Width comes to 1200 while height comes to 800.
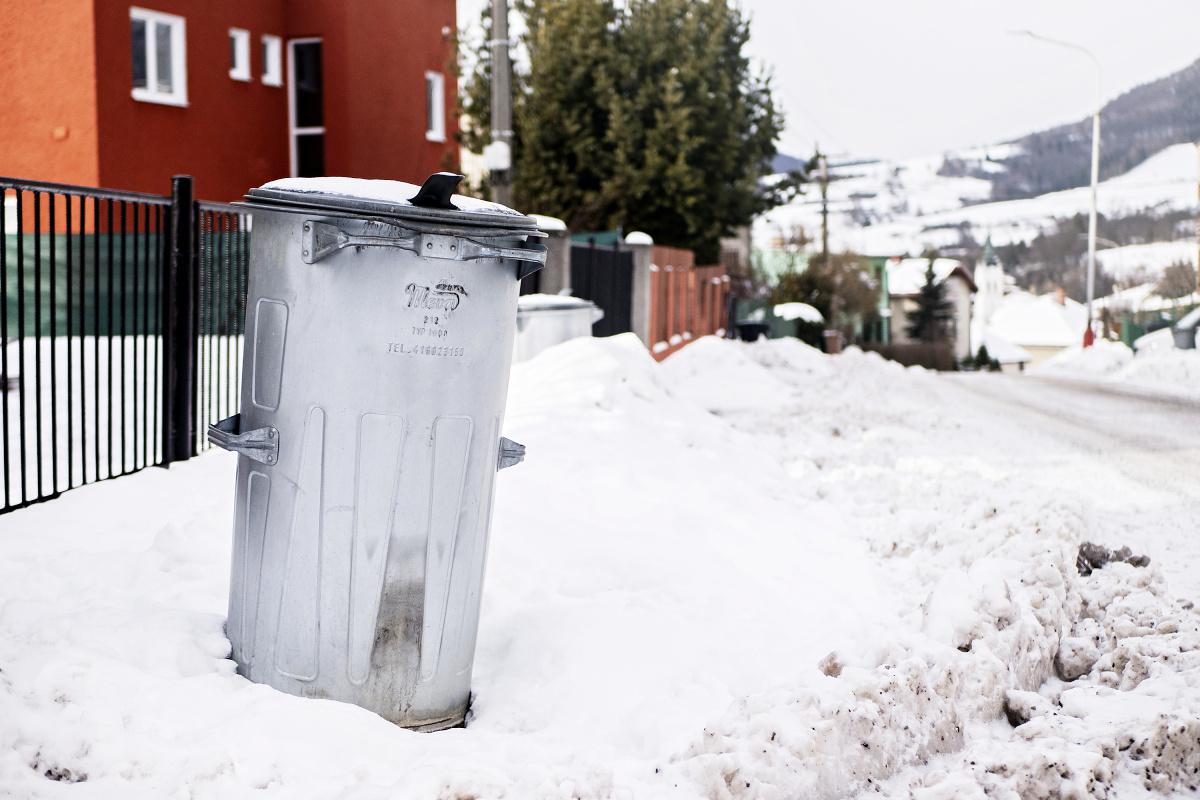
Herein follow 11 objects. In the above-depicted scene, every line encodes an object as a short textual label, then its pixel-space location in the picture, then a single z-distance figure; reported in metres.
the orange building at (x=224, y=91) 15.81
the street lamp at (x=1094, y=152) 33.41
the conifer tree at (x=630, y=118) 21.95
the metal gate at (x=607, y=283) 14.95
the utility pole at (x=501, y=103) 13.15
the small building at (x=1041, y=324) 117.00
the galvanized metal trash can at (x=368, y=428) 3.49
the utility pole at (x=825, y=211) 42.84
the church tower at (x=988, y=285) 131.88
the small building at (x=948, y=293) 76.81
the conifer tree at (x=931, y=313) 70.31
